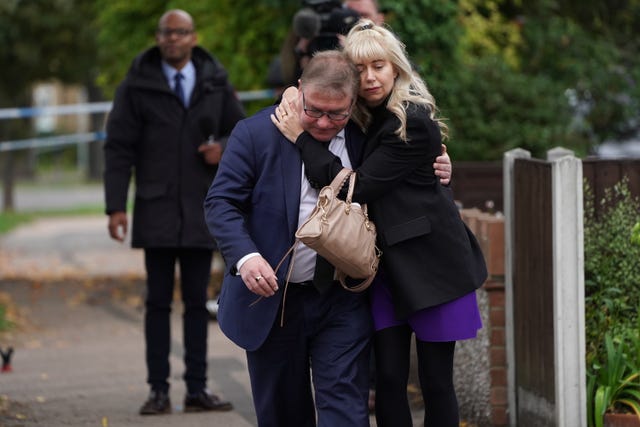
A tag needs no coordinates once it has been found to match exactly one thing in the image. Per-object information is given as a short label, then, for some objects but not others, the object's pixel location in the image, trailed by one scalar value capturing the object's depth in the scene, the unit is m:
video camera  13.54
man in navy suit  9.12
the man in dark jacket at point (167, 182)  13.69
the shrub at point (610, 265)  11.41
